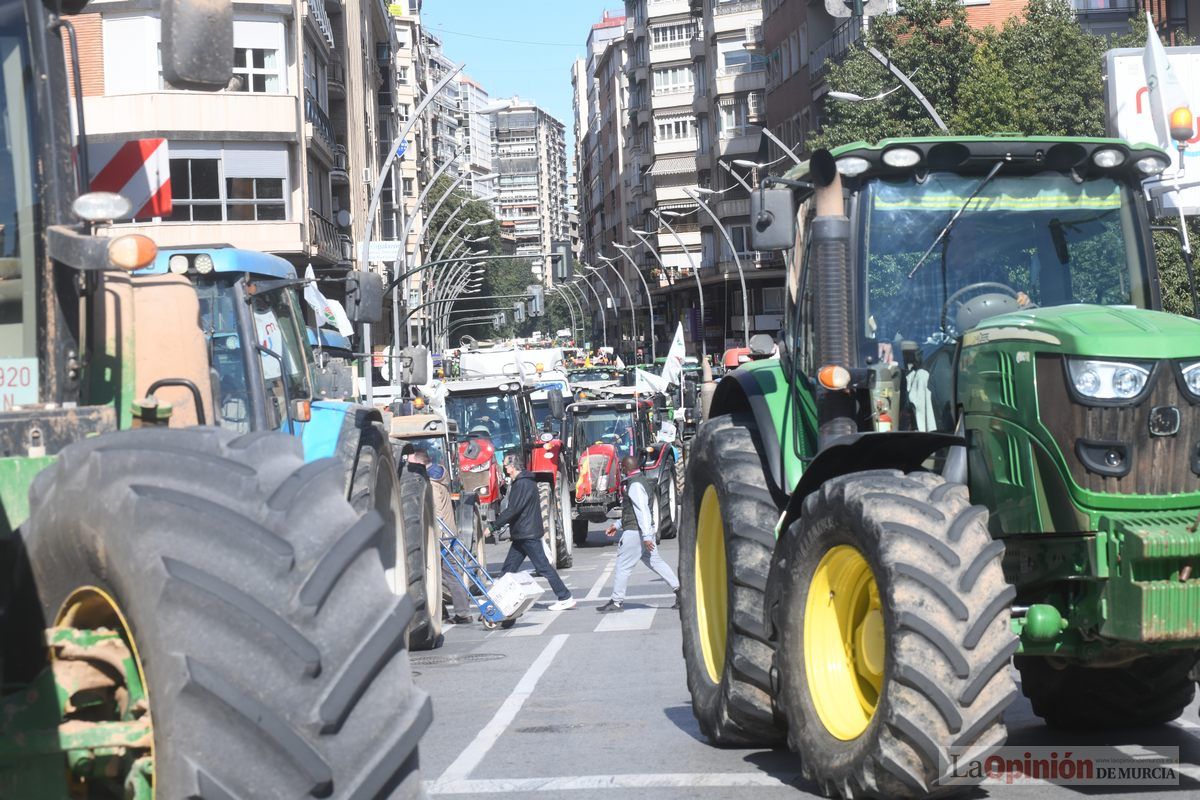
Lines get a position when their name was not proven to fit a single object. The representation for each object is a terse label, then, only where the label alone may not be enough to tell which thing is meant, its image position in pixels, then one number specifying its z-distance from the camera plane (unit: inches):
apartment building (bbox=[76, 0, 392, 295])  1552.7
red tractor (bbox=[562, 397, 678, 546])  1200.8
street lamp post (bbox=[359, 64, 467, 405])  1333.0
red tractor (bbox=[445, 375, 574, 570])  1181.7
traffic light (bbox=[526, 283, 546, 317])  2453.5
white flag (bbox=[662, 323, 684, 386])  1539.1
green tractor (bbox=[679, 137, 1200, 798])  246.8
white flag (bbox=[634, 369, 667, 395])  1662.2
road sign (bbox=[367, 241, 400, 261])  1471.5
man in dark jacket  774.5
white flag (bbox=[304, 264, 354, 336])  581.8
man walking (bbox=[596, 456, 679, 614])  745.6
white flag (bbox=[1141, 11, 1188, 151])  489.7
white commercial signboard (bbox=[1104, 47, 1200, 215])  757.3
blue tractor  397.7
